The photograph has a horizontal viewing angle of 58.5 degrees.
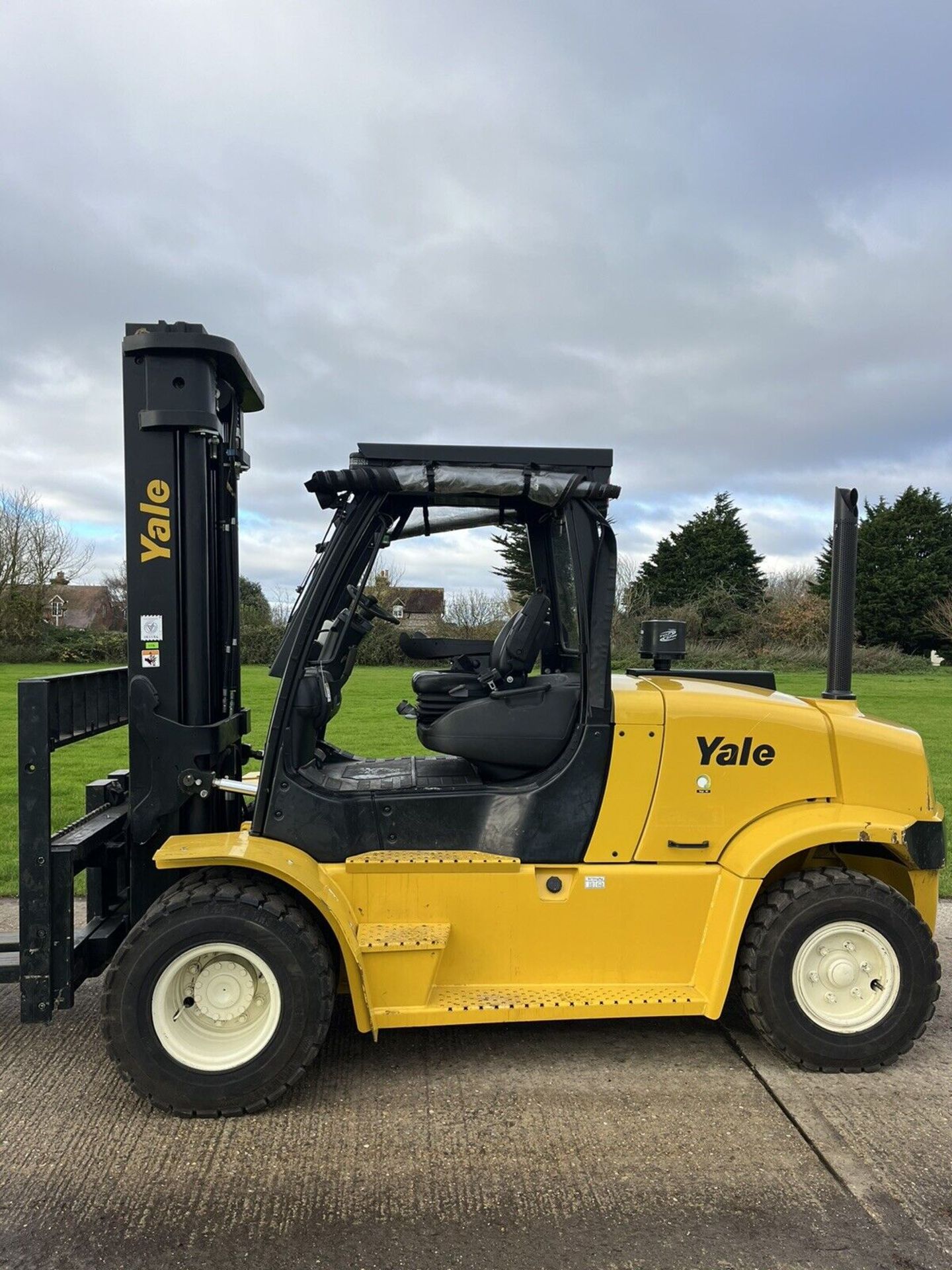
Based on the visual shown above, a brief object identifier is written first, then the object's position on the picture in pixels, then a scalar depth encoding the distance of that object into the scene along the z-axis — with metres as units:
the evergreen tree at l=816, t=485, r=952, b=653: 40.62
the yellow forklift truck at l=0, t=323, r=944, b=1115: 3.54
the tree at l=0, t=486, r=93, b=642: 36.00
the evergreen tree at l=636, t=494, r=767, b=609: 42.03
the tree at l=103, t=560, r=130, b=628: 39.44
